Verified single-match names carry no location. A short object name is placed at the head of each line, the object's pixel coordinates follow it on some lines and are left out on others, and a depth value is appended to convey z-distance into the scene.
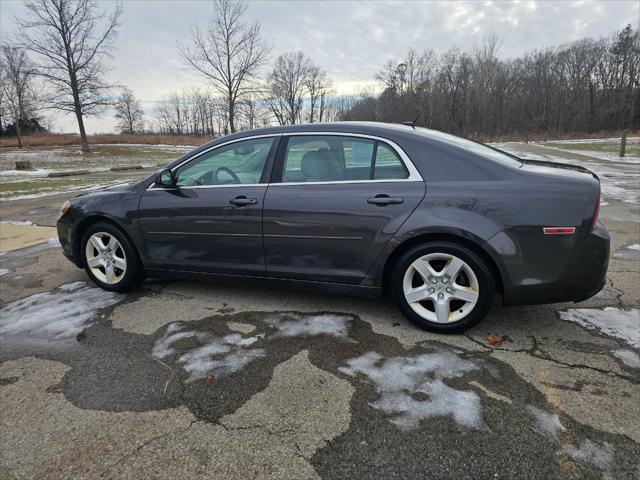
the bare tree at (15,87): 37.97
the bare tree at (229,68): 29.23
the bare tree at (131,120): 85.69
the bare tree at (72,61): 30.30
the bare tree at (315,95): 69.19
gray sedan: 2.79
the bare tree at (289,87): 60.87
